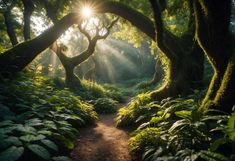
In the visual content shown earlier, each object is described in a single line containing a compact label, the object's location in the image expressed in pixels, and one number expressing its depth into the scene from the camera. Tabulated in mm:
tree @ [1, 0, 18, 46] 10507
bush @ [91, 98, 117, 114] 8170
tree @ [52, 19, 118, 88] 10653
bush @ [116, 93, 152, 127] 5423
